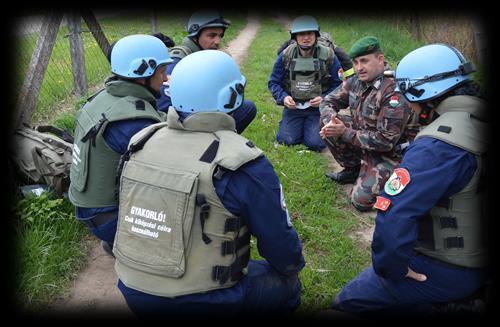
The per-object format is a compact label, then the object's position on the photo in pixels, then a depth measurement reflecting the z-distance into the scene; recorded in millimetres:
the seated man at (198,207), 2514
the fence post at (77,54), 6290
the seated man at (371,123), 4684
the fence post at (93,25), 6172
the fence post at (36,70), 4973
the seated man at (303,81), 6363
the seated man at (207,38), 5086
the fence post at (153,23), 9875
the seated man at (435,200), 2648
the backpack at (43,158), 4371
